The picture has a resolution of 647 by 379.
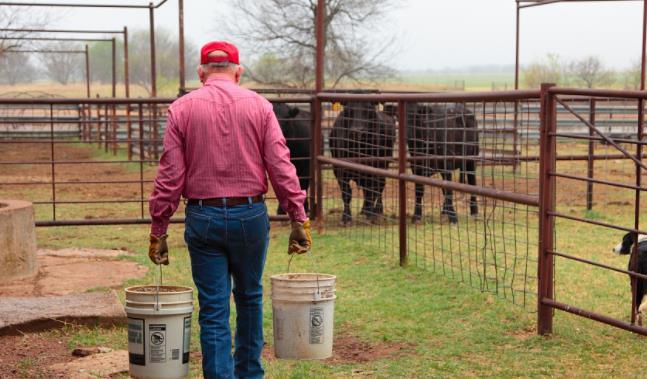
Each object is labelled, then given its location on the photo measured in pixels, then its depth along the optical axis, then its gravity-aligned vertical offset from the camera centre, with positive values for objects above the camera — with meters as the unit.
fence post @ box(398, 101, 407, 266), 8.62 -0.67
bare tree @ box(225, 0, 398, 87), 28.83 +2.08
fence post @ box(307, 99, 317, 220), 11.00 -0.72
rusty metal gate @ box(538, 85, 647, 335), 5.64 -1.41
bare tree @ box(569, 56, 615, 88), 42.19 +1.45
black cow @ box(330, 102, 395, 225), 11.54 -0.46
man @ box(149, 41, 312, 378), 4.61 -0.39
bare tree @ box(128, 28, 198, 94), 73.12 +3.77
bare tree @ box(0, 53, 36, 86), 85.09 +2.79
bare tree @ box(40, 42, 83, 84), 90.06 +3.59
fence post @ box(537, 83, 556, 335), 5.91 -0.65
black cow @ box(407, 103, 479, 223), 12.12 -0.46
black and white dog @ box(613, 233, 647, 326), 5.90 -1.13
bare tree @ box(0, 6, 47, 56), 26.11 +2.16
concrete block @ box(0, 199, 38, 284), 8.23 -1.22
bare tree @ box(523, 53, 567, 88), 42.90 +1.46
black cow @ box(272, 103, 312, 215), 12.64 -0.41
